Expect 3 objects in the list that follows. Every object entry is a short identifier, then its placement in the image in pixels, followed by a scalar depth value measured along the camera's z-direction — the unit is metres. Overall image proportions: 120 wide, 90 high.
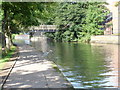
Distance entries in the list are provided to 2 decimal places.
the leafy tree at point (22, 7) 14.53
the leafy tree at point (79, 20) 51.53
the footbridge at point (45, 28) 67.27
